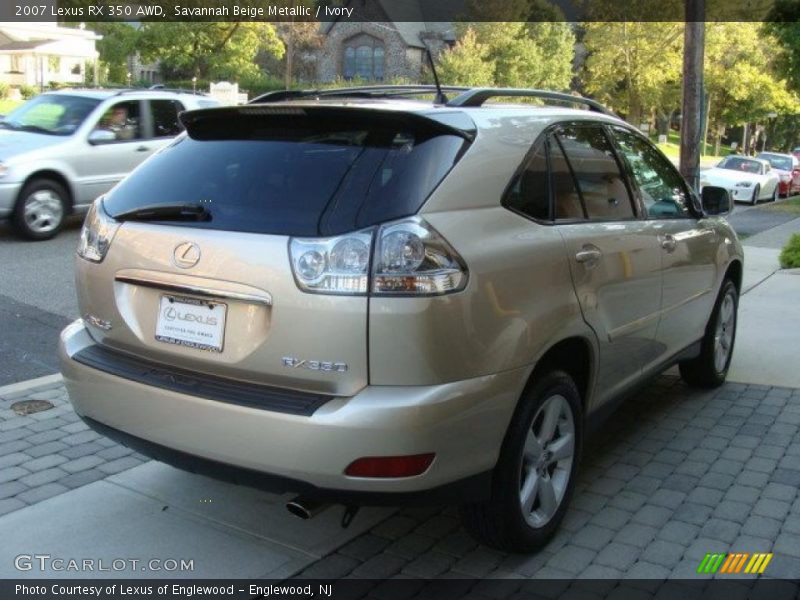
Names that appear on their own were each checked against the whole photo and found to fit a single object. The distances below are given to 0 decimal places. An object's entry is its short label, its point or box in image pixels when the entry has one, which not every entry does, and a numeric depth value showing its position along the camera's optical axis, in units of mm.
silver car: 10406
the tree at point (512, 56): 50469
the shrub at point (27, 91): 51469
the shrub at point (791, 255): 11180
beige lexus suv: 2867
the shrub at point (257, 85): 56250
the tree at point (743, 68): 45781
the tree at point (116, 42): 45062
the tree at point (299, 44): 58031
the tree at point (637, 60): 45812
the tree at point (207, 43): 43594
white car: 24828
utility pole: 11312
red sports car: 29406
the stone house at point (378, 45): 67062
